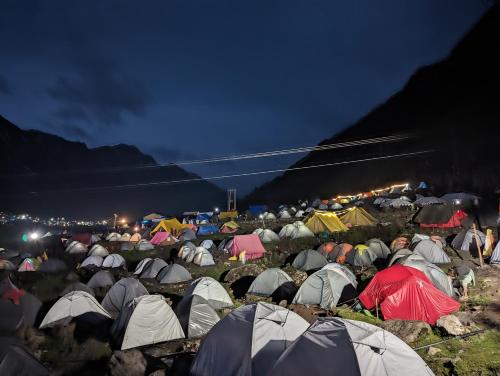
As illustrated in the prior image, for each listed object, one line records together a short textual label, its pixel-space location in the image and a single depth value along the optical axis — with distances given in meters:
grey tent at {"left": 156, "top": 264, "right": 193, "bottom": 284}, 18.67
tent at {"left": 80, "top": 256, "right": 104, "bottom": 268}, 23.81
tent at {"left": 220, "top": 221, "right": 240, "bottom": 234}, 38.69
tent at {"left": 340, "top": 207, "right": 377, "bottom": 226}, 31.59
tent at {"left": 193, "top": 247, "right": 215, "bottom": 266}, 22.64
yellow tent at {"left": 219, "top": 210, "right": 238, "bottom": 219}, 51.46
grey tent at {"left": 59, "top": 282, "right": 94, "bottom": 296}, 13.82
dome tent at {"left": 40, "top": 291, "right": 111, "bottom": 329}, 11.68
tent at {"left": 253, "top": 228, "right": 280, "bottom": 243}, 27.93
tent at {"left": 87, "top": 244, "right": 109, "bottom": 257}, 26.84
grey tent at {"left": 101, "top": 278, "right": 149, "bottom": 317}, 13.70
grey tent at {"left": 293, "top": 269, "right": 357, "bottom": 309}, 12.85
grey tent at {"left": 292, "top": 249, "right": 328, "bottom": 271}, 19.17
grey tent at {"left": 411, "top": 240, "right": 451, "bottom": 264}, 17.78
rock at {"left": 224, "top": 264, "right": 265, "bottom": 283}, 18.22
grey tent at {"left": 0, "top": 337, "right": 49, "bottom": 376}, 6.57
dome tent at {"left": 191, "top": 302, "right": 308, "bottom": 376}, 7.05
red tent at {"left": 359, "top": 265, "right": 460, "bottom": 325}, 10.80
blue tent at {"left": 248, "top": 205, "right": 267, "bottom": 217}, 58.04
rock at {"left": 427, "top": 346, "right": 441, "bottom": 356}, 8.57
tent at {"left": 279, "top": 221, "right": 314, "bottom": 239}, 28.58
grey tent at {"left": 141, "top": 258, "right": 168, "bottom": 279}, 20.20
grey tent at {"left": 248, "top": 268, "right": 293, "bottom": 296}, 14.62
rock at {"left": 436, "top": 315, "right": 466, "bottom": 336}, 9.63
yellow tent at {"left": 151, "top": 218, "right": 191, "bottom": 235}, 39.66
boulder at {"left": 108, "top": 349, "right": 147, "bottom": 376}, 7.94
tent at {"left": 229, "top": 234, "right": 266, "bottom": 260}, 24.00
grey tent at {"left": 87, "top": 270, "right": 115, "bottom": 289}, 17.44
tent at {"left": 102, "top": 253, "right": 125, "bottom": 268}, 24.03
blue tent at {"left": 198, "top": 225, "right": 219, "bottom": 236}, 39.31
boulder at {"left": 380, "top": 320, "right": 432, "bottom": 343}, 9.52
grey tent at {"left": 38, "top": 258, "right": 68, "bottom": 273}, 22.33
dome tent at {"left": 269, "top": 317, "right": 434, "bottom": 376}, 5.54
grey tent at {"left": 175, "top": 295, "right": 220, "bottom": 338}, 10.75
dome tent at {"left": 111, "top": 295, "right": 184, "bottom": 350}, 10.10
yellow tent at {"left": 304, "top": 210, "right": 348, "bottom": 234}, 30.44
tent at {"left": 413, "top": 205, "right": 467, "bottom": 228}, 26.91
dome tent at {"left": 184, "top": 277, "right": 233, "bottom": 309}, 13.20
